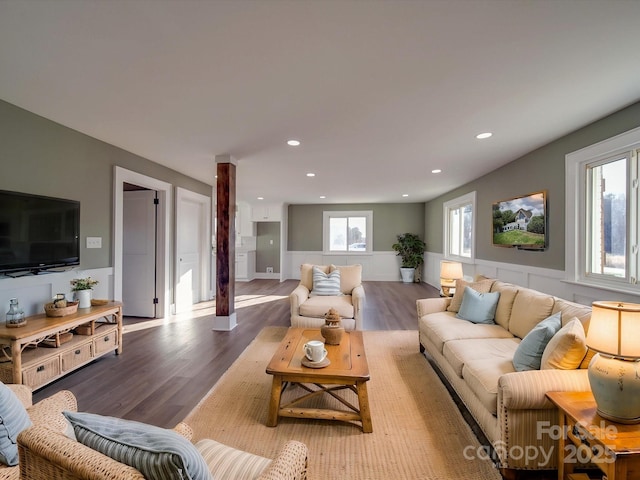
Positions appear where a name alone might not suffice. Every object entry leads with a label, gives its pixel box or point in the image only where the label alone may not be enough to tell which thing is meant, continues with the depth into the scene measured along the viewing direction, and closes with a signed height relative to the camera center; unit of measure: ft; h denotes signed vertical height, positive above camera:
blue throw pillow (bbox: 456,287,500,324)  9.51 -2.14
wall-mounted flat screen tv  8.09 +0.24
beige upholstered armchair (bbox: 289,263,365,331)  11.94 -2.74
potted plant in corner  27.96 -1.21
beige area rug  5.50 -4.20
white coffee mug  6.86 -2.59
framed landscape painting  11.90 +0.90
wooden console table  7.28 -3.11
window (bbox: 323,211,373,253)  29.43 +0.92
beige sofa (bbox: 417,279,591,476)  5.22 -2.76
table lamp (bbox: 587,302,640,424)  4.39 -1.89
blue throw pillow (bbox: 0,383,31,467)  3.41 -2.19
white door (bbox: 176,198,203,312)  16.61 -0.76
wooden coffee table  6.45 -3.06
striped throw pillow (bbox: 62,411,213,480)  2.34 -1.75
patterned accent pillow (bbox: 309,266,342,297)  13.74 -2.03
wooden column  13.11 -0.15
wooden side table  3.96 -2.82
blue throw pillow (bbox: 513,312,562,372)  6.03 -2.19
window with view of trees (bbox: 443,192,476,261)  18.83 +1.02
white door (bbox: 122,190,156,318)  15.38 -0.62
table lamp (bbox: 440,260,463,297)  12.39 -1.40
